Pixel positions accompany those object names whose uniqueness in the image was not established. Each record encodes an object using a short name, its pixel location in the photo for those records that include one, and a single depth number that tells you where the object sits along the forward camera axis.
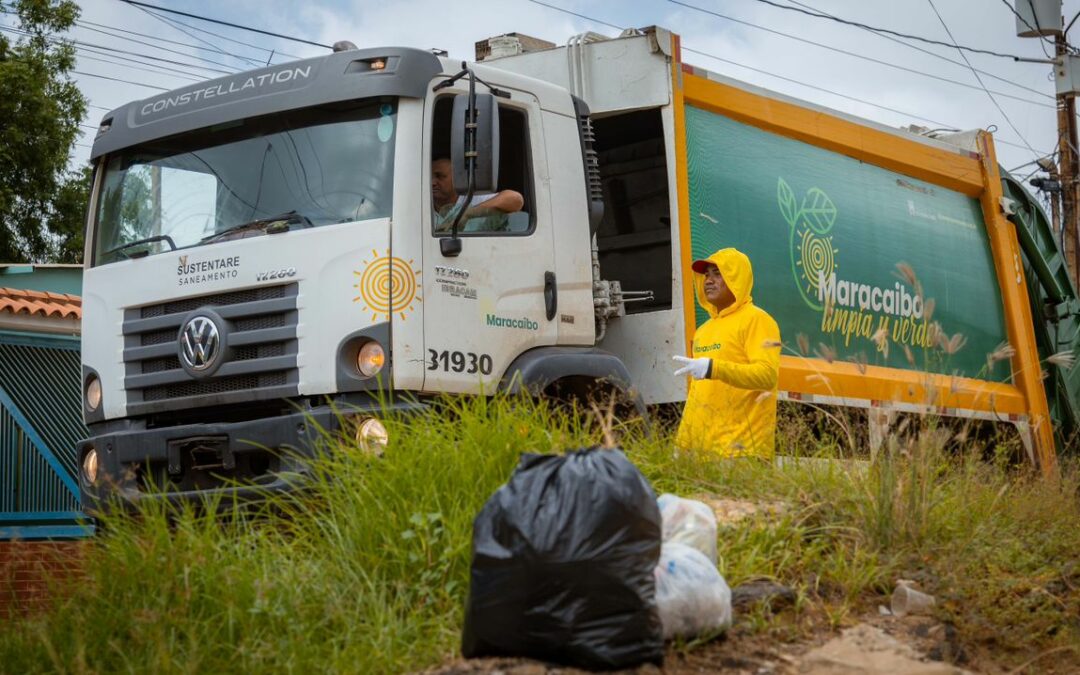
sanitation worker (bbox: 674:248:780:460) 6.38
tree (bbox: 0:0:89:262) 20.44
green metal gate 9.55
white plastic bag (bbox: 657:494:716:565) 4.64
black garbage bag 3.96
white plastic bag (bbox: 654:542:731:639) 4.26
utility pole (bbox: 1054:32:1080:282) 21.78
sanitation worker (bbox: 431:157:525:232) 6.29
